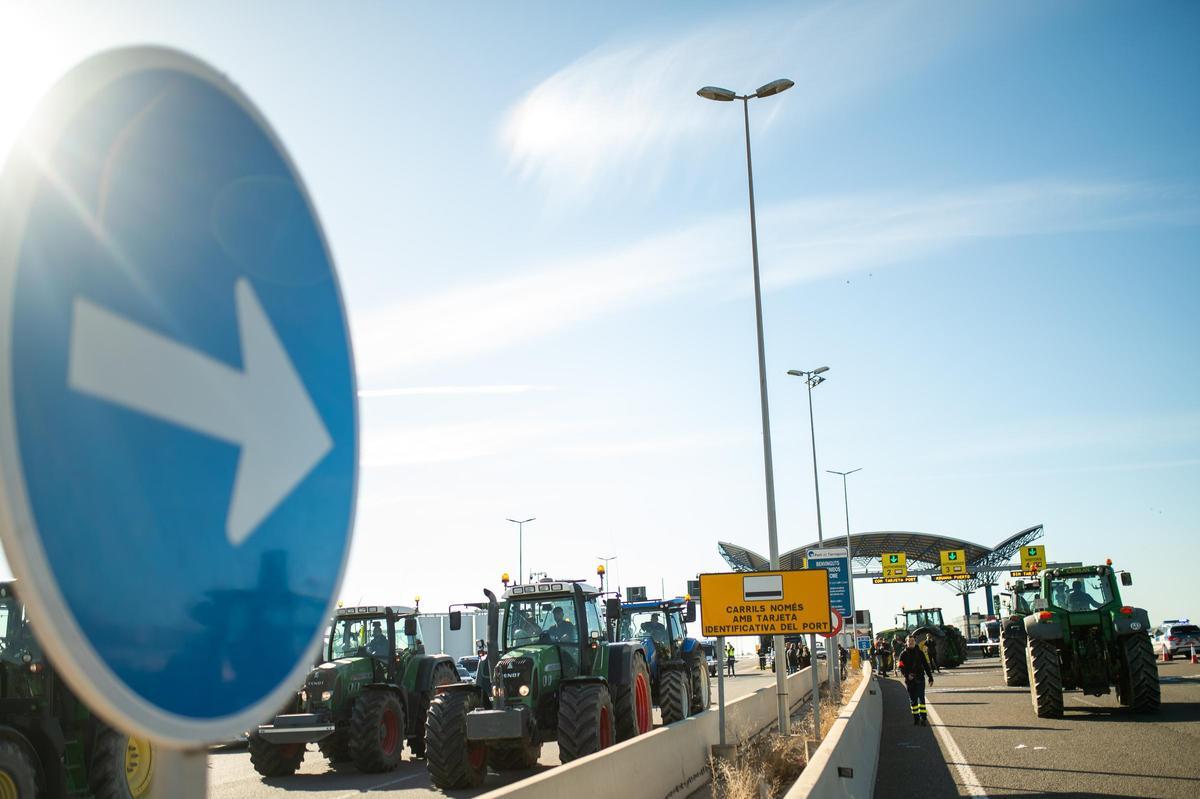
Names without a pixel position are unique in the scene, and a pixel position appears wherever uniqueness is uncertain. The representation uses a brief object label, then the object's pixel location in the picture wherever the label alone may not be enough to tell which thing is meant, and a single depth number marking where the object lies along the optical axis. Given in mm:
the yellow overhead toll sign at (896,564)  78562
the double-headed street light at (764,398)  18453
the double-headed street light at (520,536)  65088
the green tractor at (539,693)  14625
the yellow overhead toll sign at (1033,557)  77000
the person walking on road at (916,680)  21375
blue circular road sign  1158
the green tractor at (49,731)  10680
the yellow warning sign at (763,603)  15805
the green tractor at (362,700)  17172
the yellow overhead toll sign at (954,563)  81688
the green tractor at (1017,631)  23966
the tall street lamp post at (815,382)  45719
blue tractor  23172
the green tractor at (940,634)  47372
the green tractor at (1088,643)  20281
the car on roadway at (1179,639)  50759
